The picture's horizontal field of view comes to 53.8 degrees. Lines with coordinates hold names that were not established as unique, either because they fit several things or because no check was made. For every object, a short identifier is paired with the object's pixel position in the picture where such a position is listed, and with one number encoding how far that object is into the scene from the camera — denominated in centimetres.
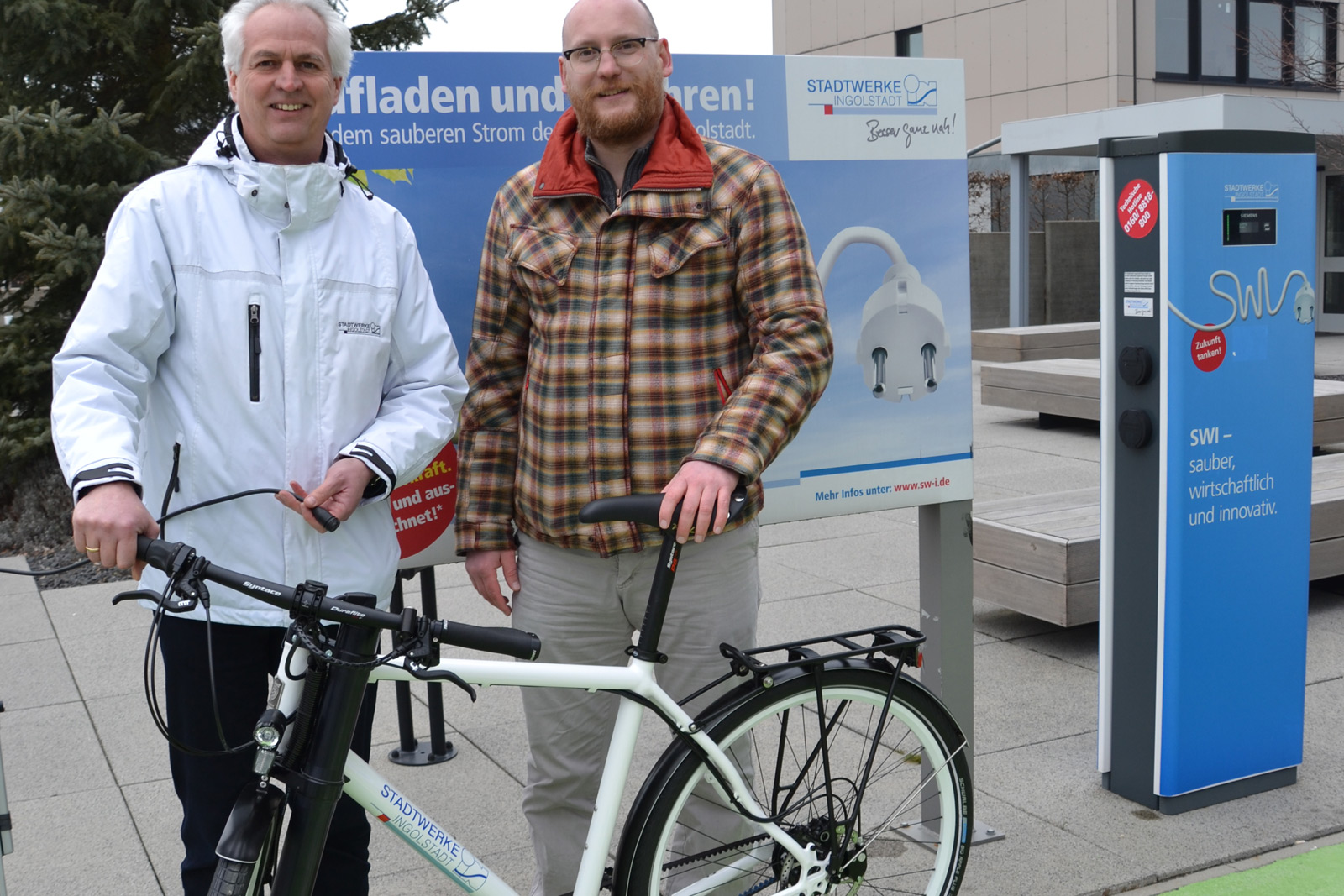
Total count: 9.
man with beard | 263
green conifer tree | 766
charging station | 361
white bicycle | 212
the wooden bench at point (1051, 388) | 1081
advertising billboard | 308
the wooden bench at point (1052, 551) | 532
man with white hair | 229
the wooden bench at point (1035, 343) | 1331
